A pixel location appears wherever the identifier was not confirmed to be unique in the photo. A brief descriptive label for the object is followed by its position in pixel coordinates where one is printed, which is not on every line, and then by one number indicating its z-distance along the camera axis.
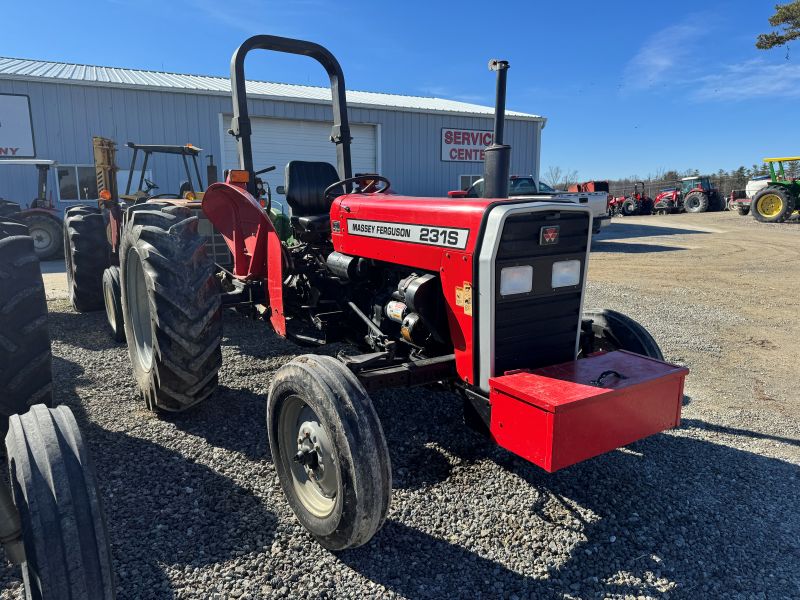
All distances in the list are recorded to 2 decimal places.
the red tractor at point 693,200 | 27.50
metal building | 12.38
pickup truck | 13.98
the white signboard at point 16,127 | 11.94
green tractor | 19.00
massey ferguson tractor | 2.24
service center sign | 17.80
